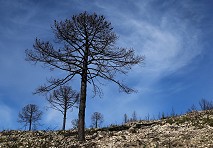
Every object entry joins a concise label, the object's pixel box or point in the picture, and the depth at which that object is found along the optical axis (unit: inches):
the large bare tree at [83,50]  550.8
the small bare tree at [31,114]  1389.0
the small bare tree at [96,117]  1714.5
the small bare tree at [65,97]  1147.3
